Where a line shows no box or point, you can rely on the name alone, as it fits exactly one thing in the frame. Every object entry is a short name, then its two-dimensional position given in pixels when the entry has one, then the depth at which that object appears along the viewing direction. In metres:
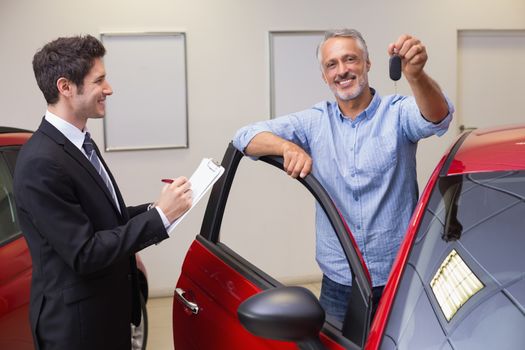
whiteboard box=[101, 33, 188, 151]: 4.59
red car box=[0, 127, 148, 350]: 2.22
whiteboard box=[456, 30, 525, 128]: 5.21
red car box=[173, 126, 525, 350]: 1.09
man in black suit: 1.61
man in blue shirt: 1.71
